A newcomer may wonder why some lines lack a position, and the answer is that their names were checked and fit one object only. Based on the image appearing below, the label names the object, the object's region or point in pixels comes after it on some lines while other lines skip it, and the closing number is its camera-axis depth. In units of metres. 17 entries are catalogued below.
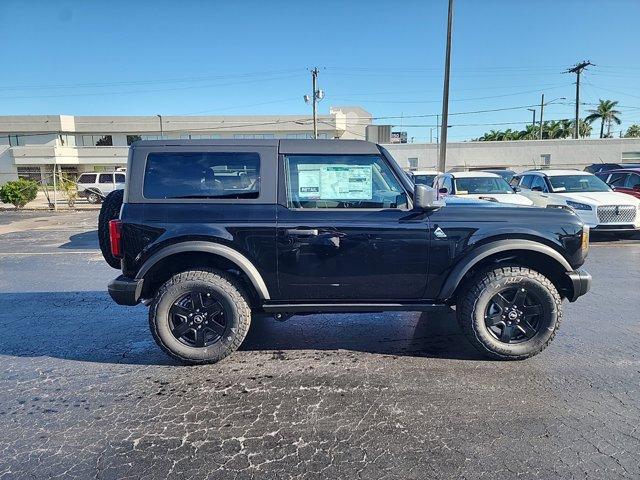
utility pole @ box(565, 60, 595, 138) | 37.34
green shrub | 20.19
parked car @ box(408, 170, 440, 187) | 16.86
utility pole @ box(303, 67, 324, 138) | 38.09
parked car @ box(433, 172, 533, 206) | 10.41
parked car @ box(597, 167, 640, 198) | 11.77
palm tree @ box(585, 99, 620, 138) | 56.25
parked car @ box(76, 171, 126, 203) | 24.78
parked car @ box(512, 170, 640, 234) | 9.61
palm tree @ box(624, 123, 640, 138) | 63.44
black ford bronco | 3.64
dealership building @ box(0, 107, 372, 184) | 44.91
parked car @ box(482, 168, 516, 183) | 21.83
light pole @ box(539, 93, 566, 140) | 59.83
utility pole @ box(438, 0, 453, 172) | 18.27
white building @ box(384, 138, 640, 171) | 34.69
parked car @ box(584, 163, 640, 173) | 20.82
